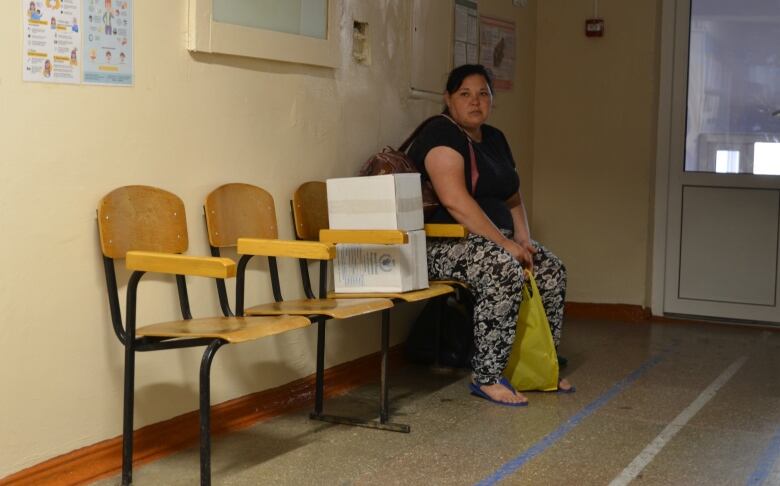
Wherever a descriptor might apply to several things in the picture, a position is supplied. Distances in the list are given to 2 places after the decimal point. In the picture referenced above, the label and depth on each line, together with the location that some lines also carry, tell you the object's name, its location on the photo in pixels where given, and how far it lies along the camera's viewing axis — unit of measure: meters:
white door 5.70
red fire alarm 5.96
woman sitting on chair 3.94
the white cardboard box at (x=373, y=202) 3.52
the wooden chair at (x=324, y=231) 3.45
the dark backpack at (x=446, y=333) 4.54
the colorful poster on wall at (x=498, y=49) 5.41
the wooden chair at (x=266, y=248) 3.18
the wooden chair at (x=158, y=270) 2.70
